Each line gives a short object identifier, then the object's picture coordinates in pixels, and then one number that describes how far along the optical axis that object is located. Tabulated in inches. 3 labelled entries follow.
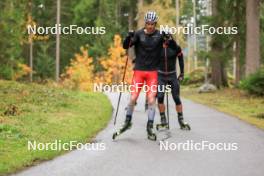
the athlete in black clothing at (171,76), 514.0
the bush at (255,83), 984.5
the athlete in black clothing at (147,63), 462.0
